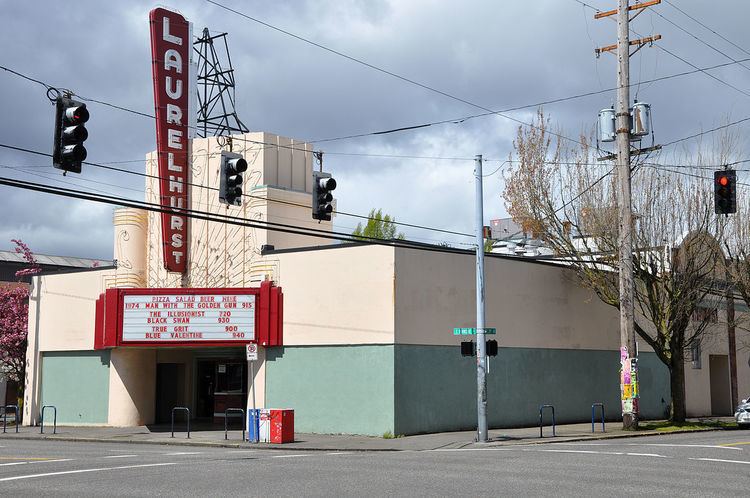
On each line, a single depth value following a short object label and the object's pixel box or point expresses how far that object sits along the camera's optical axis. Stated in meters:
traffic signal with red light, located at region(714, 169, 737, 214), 21.48
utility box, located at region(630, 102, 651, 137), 29.19
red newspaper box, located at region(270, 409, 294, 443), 25.62
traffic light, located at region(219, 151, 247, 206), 19.09
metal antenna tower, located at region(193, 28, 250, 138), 35.41
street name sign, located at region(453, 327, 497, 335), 26.12
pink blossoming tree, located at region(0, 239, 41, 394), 39.72
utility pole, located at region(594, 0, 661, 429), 28.91
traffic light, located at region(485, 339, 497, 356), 25.64
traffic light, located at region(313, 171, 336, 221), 19.81
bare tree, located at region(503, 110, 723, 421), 30.89
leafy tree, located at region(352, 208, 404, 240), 62.25
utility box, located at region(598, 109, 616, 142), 29.42
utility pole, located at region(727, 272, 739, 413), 43.19
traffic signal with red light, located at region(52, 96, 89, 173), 14.57
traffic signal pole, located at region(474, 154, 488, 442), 25.84
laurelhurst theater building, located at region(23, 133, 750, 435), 28.89
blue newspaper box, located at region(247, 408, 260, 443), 25.78
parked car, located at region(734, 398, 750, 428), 31.14
